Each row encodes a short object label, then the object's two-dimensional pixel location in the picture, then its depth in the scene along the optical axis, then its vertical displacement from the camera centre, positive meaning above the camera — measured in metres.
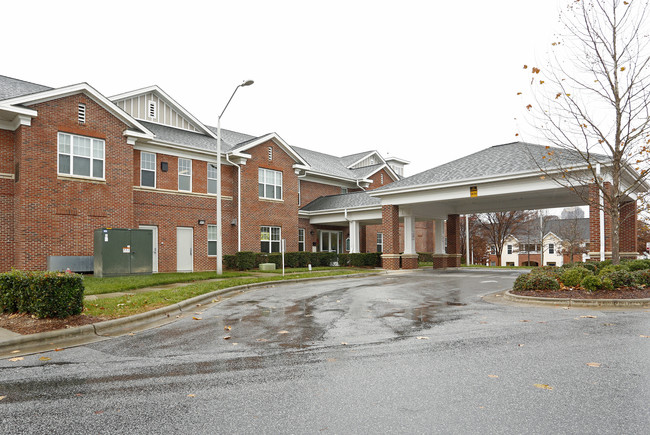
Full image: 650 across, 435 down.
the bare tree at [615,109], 13.43 +3.77
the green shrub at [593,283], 11.70 -1.28
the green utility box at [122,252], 17.08 -0.49
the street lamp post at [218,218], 18.83 +0.81
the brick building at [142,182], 17.72 +2.85
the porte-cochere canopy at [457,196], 19.72 +2.06
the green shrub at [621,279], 11.84 -1.20
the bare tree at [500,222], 49.06 +1.52
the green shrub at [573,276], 12.25 -1.16
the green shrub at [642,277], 12.17 -1.20
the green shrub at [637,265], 14.79 -1.07
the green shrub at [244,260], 24.53 -1.22
